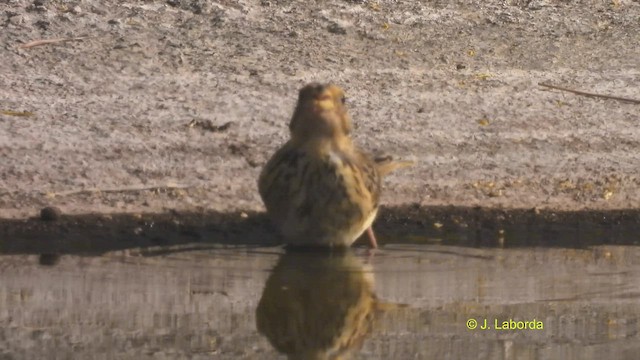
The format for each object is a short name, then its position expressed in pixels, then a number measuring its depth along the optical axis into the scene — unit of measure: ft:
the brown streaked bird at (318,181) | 58.03
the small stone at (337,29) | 81.82
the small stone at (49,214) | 62.03
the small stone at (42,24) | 77.97
